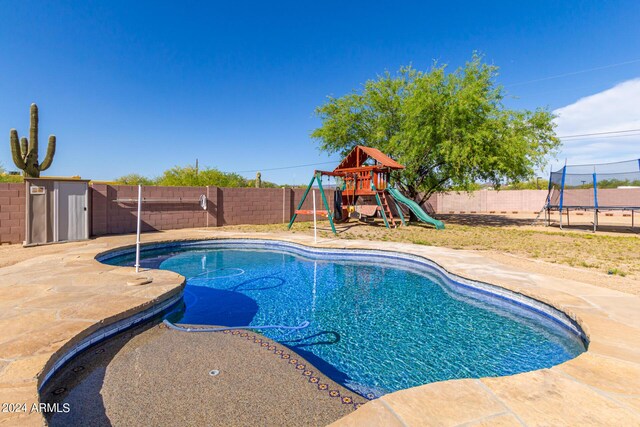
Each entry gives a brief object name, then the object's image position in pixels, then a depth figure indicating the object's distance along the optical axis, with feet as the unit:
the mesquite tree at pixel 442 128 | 44.09
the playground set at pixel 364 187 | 43.11
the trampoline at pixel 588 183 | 43.06
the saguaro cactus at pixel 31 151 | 35.14
